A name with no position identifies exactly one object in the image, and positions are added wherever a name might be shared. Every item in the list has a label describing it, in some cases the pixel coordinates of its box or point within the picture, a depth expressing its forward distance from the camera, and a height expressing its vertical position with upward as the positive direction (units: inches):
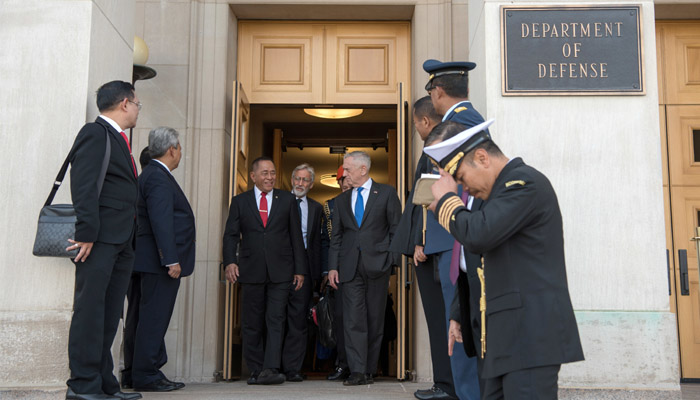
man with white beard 282.0 -2.9
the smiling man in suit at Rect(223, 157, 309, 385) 277.4 +4.4
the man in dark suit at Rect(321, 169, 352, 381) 290.0 -23.0
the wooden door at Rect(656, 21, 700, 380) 270.5 +39.3
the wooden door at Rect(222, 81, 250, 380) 282.4 +39.3
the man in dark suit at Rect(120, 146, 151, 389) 244.1 -15.0
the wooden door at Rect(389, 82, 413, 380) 281.3 +0.9
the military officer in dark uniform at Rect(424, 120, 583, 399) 112.1 -0.6
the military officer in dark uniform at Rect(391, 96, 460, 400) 204.4 -3.7
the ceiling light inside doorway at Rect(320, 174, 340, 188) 676.7 +82.0
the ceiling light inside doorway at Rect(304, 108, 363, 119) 404.5 +84.0
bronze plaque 205.3 +58.3
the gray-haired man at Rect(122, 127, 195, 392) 230.1 +6.1
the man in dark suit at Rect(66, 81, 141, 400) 176.7 +7.4
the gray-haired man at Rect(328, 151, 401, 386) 266.7 +3.6
